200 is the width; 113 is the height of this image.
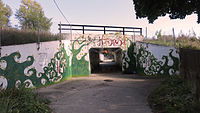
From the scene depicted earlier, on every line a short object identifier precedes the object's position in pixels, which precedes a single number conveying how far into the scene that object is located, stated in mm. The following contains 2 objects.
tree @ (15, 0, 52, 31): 26234
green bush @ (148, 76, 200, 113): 3676
